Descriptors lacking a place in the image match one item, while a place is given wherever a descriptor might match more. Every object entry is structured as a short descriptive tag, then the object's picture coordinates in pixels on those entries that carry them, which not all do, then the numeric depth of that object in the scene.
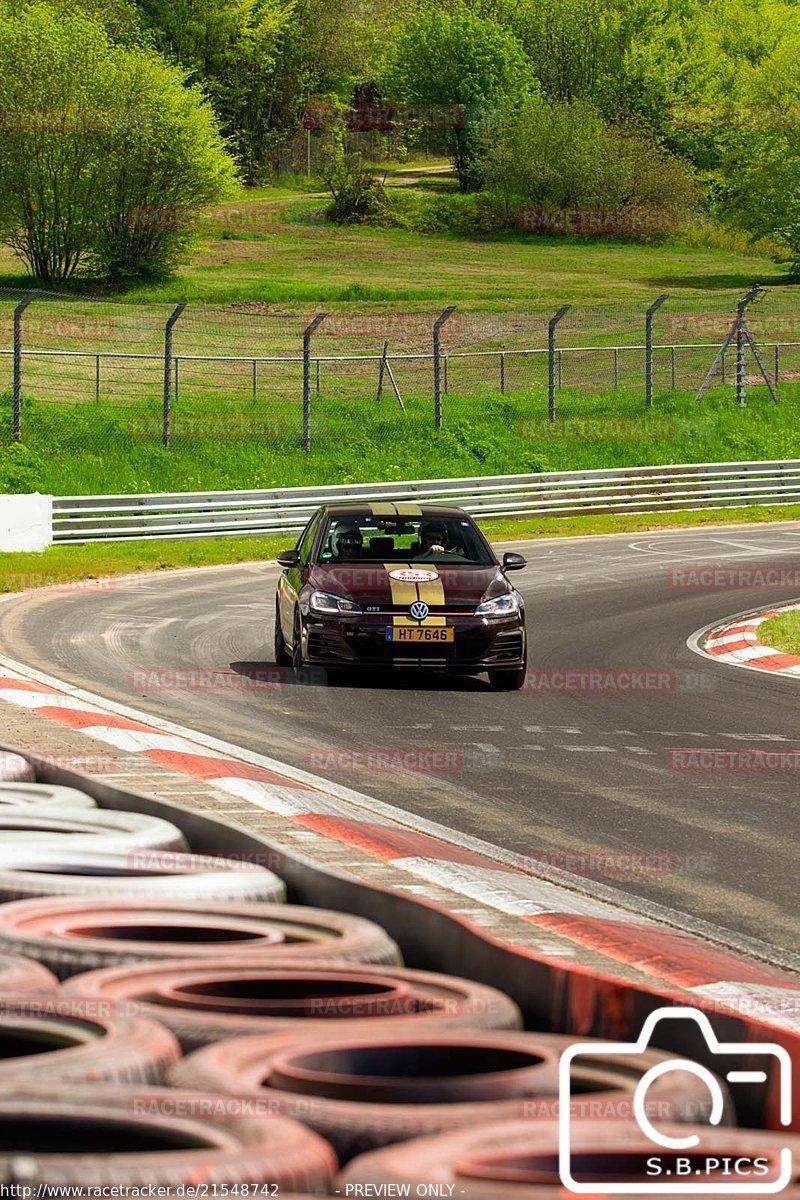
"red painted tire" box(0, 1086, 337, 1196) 5.29
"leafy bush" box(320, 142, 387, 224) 176.12
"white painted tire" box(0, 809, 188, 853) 11.57
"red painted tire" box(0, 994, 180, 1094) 6.39
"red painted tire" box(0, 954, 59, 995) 8.00
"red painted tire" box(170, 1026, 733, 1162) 6.02
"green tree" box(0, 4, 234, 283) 116.56
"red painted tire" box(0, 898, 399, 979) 8.62
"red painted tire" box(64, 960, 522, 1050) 7.32
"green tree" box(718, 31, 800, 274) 145.37
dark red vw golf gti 26.84
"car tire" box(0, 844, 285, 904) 10.24
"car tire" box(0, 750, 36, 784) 14.76
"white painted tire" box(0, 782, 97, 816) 12.69
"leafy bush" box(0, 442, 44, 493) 60.06
